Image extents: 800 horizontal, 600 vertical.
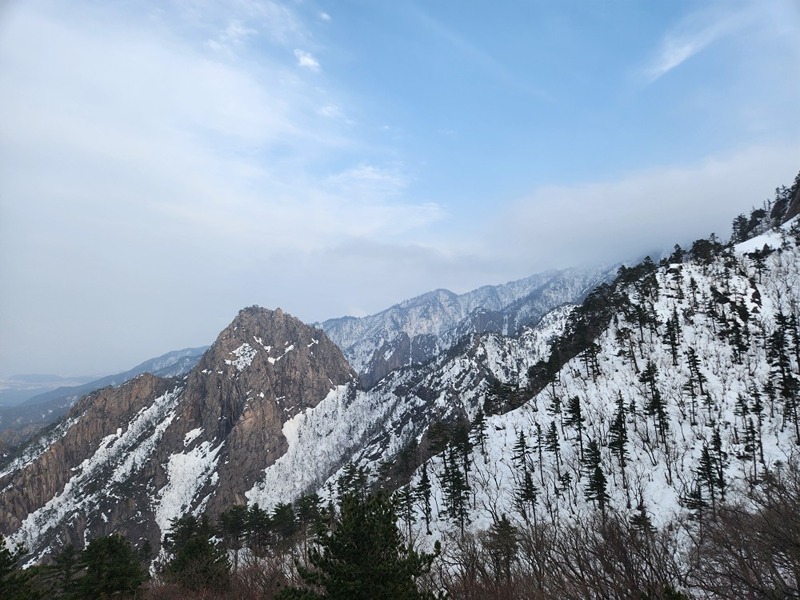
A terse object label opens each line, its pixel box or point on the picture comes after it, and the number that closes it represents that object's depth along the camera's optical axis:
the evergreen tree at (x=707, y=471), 50.90
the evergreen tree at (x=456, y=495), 62.09
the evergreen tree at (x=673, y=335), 86.62
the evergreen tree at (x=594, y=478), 52.88
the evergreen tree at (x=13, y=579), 19.25
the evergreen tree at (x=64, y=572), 31.55
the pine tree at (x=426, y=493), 66.06
